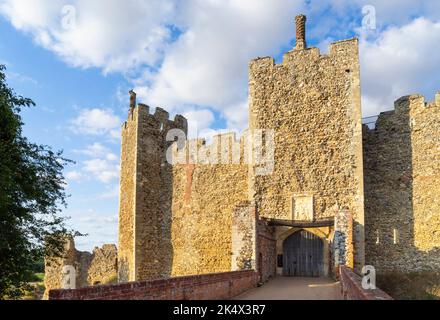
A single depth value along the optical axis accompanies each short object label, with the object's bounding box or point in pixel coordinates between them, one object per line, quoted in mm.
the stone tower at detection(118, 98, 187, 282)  22828
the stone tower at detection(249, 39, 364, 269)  18422
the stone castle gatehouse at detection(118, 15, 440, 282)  17875
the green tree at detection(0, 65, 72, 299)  11844
